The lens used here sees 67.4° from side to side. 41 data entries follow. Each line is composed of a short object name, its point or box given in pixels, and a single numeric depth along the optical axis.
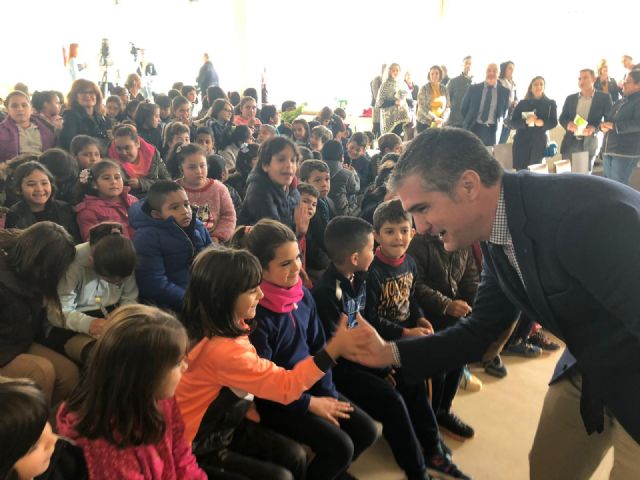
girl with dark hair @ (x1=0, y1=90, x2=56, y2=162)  3.88
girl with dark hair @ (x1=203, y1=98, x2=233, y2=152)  5.21
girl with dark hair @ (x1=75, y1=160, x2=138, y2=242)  2.79
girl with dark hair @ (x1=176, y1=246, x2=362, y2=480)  1.44
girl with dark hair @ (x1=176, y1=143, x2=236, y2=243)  3.11
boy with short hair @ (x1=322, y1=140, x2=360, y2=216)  3.94
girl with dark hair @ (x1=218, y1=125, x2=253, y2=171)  4.90
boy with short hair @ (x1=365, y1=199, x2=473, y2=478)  2.13
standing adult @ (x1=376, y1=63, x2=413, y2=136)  7.60
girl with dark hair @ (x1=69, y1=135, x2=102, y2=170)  3.45
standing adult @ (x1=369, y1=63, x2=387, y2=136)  8.54
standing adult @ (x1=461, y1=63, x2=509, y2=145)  6.19
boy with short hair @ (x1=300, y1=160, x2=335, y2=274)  3.00
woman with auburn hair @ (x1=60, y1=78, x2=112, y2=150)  4.13
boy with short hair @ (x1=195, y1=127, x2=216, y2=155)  4.37
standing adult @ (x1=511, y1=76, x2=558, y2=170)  5.70
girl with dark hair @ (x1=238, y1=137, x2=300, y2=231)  2.88
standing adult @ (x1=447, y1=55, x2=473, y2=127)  6.96
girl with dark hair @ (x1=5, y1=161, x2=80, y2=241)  2.59
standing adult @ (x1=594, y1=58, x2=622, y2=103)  6.53
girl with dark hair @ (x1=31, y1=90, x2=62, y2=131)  4.34
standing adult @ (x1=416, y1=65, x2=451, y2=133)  6.97
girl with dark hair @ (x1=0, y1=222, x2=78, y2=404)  1.87
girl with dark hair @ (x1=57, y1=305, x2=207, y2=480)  1.13
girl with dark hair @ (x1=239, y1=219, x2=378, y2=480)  1.61
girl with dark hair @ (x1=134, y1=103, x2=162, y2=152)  4.61
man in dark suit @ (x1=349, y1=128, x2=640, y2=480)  0.94
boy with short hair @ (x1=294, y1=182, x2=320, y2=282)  2.92
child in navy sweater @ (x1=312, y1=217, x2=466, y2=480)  1.80
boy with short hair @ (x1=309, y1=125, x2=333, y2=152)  5.20
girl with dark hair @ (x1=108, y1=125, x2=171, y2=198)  3.50
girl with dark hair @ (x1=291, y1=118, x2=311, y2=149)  5.43
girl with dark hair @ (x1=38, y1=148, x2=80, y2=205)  3.08
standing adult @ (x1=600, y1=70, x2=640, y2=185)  4.83
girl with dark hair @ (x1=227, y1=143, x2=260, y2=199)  4.04
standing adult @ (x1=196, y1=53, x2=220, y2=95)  9.48
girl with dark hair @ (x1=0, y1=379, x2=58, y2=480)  0.90
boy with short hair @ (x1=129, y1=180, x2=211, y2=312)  2.31
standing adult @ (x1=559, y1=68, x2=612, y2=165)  5.61
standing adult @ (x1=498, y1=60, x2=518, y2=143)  6.29
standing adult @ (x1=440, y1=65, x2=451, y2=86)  7.46
